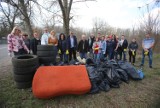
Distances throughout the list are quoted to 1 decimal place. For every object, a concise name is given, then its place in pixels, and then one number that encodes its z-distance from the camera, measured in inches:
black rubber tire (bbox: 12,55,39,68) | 92.3
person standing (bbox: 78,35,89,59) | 169.6
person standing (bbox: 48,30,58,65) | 144.5
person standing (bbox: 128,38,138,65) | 181.8
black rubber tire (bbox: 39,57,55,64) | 114.6
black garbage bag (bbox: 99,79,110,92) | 95.6
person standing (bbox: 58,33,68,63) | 155.8
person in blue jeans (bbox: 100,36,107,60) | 176.9
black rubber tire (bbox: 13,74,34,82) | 93.2
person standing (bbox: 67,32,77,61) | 160.6
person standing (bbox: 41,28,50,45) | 146.4
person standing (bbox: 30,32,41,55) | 145.2
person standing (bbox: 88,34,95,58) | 180.7
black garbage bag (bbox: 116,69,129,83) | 109.4
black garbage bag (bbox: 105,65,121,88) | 100.8
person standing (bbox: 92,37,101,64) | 173.7
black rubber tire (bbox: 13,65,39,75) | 92.6
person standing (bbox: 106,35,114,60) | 179.6
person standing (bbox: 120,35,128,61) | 184.9
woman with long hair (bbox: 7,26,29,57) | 106.8
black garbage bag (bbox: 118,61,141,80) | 114.4
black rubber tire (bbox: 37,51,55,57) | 113.6
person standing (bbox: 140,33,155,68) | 160.2
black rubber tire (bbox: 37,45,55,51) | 113.4
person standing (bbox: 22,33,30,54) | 149.4
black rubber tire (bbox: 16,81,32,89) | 94.5
